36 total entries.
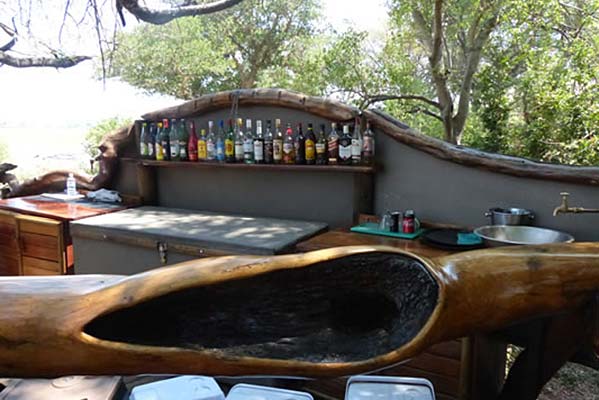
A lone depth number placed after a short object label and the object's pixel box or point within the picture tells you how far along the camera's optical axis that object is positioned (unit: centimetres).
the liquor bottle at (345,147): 227
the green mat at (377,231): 207
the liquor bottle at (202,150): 273
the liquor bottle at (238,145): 258
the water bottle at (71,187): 331
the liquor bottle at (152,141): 289
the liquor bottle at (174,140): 281
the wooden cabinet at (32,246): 273
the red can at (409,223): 212
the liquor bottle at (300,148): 243
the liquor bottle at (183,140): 280
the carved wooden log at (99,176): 308
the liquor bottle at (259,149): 252
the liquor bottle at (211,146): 269
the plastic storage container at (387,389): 112
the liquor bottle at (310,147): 239
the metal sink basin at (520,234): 181
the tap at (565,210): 158
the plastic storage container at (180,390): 125
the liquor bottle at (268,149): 251
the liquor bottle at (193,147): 277
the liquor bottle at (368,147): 225
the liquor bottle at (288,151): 245
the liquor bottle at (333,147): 231
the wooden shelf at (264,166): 226
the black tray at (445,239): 181
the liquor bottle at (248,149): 255
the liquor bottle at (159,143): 285
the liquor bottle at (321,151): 235
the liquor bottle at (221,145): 265
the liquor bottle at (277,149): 247
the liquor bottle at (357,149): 226
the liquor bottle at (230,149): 262
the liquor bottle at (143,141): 293
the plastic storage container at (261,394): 114
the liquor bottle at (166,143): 284
